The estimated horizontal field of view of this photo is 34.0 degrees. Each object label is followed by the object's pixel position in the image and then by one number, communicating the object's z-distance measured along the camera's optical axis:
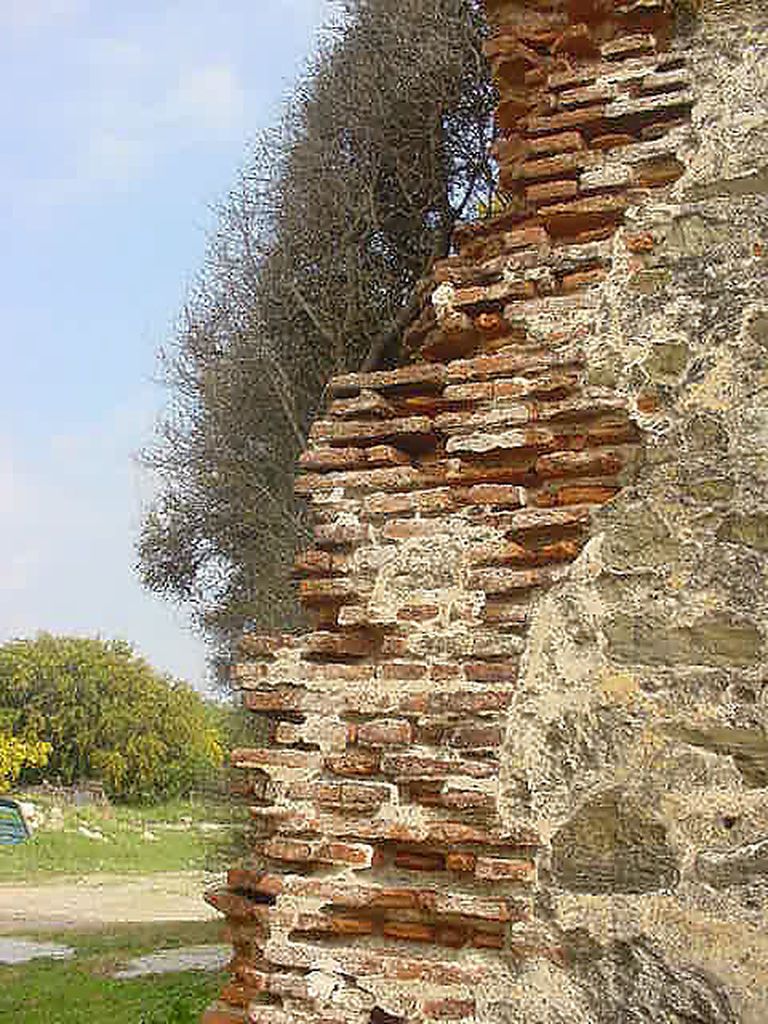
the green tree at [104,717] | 31.12
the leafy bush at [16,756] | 27.36
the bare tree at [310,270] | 5.89
